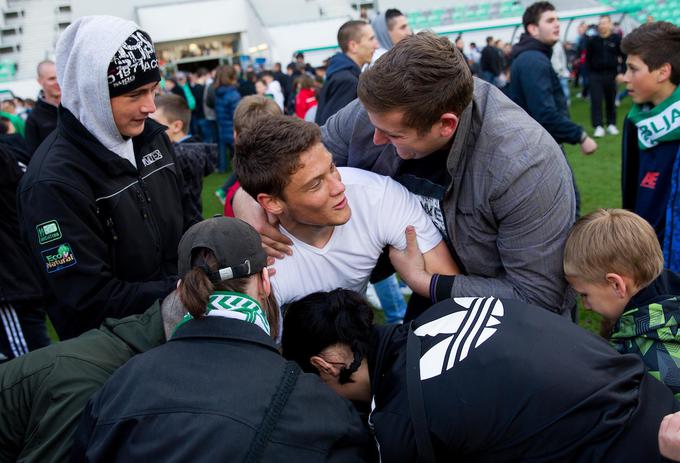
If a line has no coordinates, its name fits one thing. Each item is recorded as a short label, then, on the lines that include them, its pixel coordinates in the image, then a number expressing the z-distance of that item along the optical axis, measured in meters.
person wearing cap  1.33
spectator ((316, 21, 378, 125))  4.98
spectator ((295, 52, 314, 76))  13.96
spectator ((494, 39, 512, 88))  13.20
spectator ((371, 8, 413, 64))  5.96
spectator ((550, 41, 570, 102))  12.88
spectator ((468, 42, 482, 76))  18.01
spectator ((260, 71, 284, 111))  11.62
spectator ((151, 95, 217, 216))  3.77
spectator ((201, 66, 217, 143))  11.45
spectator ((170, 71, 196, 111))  12.52
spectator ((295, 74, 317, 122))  8.24
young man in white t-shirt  2.07
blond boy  1.91
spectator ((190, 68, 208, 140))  13.64
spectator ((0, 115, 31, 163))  4.33
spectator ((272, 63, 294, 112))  13.95
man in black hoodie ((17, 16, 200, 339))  2.00
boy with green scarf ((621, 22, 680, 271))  3.06
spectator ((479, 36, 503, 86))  13.41
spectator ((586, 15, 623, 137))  10.05
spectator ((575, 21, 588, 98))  15.41
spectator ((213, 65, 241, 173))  10.56
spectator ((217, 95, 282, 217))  3.89
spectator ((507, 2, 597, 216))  5.21
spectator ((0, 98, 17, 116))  13.03
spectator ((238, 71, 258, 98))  12.95
